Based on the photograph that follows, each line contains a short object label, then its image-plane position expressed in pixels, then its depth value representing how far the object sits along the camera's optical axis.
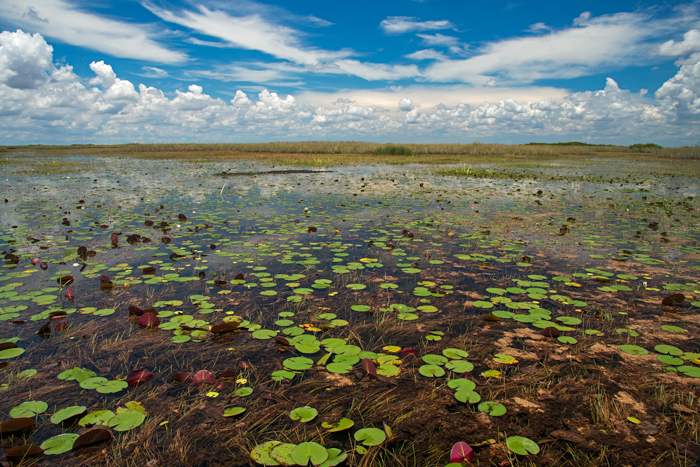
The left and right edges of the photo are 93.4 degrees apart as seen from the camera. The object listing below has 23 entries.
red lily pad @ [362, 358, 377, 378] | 2.05
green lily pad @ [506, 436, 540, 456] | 1.56
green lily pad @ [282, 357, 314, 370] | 2.16
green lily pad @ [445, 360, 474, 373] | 2.15
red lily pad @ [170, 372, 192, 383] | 2.02
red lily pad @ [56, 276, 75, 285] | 3.49
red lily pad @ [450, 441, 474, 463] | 1.51
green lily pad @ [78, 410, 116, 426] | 1.69
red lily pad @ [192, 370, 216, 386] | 2.02
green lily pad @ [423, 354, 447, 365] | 2.26
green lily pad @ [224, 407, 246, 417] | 1.77
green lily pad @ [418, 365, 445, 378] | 2.12
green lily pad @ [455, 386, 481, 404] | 1.89
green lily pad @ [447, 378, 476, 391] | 1.98
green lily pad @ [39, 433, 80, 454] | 1.52
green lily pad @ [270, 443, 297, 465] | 1.49
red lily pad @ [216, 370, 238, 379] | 2.04
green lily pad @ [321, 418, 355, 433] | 1.68
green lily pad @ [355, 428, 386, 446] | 1.61
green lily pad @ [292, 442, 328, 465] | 1.49
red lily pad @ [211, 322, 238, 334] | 2.51
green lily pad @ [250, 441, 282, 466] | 1.50
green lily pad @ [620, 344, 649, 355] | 2.34
